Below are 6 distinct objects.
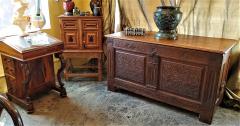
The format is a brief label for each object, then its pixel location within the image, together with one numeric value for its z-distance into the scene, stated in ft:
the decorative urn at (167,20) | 7.70
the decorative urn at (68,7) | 10.05
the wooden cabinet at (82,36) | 9.86
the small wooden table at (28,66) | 7.27
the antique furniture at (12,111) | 3.60
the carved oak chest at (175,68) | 6.81
